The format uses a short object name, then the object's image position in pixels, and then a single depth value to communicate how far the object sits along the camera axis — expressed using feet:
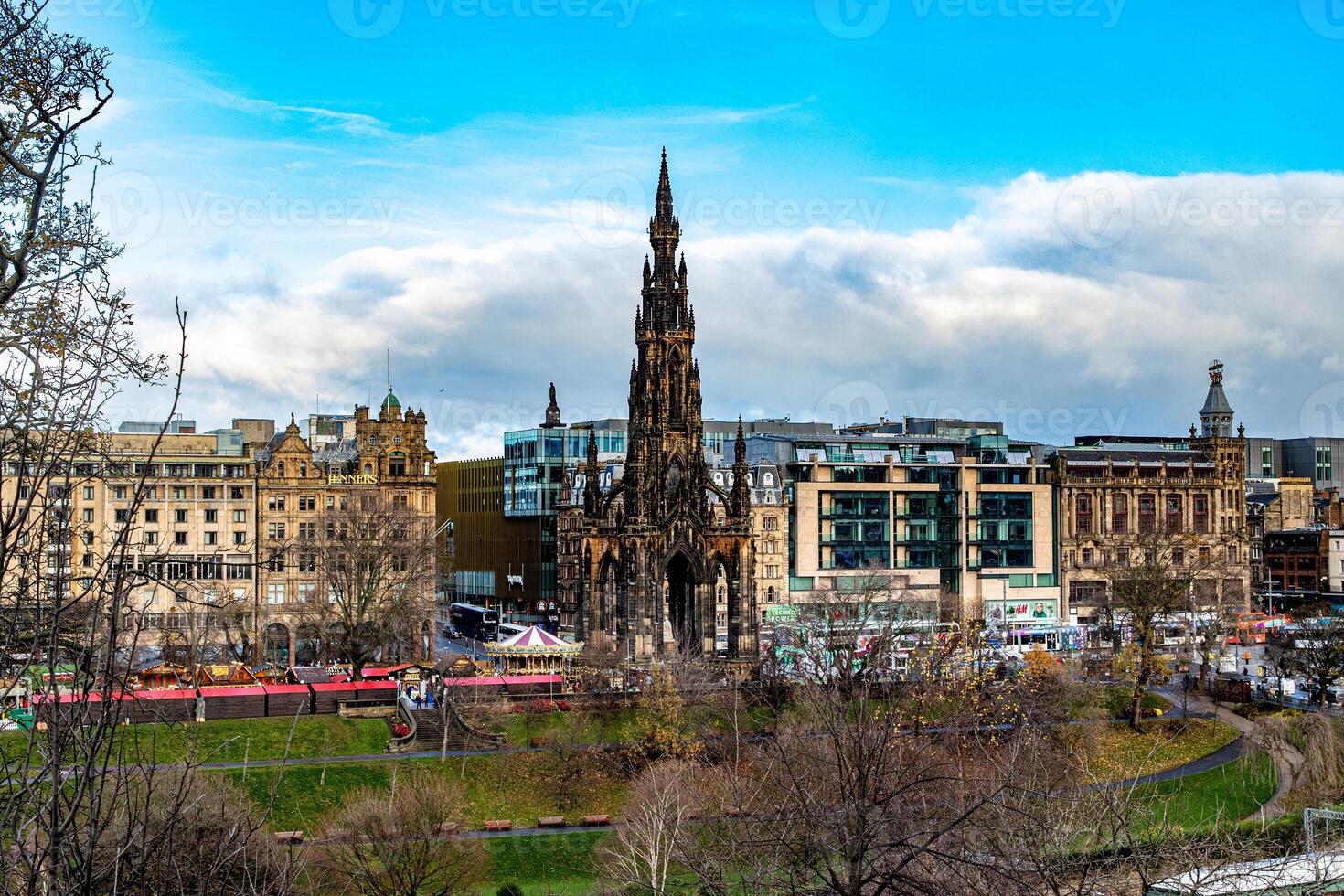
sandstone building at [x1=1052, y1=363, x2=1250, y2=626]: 448.65
